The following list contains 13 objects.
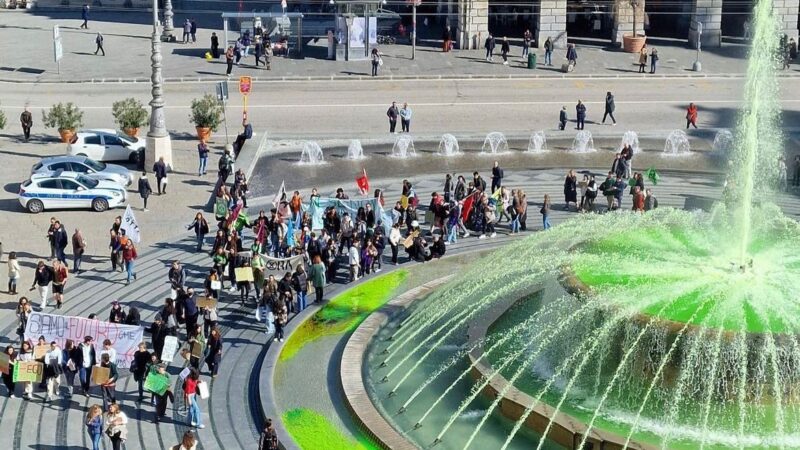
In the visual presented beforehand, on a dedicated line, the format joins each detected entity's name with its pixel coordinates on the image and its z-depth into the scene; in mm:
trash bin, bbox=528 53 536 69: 62897
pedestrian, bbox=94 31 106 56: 65188
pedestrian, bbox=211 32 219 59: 63781
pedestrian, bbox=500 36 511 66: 64062
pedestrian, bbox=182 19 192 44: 68500
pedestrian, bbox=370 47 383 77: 60781
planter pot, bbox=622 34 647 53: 66875
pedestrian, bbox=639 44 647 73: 62562
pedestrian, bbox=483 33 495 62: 63931
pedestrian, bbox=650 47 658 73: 62156
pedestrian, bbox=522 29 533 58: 64812
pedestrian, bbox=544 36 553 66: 63625
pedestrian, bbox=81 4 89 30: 74000
